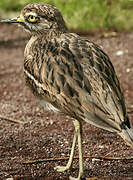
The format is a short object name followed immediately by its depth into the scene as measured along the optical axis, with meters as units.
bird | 6.24
